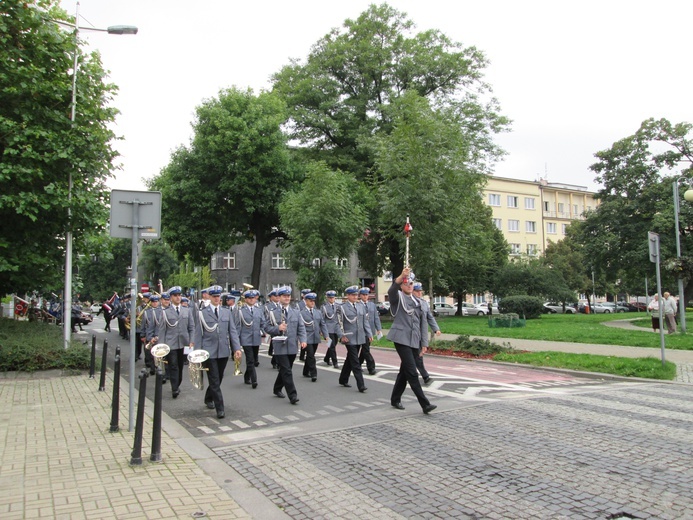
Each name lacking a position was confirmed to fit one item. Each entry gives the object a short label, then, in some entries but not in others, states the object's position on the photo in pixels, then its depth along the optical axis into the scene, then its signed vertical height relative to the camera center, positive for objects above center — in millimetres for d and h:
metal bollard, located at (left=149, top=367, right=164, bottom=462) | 5739 -1315
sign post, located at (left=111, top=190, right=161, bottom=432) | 7027 +1057
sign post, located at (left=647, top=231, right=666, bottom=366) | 12484 +1216
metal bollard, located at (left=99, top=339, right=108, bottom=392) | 9859 -1287
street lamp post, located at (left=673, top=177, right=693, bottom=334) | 17231 +689
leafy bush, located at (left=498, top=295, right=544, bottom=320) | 35719 -206
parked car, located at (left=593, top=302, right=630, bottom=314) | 64925 -676
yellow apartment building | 73062 +12813
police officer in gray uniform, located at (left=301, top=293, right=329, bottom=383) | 11814 -658
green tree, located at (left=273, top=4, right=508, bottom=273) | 34312 +13644
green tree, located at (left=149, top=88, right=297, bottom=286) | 31328 +7322
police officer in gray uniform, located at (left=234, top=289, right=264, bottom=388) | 11343 -566
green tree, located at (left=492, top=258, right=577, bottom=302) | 44719 +1531
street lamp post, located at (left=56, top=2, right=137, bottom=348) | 13172 +1683
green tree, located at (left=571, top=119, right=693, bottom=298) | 32000 +6038
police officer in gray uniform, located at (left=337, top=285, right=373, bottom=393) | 10523 -550
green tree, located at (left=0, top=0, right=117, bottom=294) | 12359 +3531
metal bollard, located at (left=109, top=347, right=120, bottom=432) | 7043 -1270
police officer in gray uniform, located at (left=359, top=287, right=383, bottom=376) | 11572 -492
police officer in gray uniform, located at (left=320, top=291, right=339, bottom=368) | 14311 -491
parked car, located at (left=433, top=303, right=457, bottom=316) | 59184 -804
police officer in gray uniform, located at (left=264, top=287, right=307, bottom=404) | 9062 -704
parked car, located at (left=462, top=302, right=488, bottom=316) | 57969 -870
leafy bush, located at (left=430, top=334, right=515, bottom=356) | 15879 -1311
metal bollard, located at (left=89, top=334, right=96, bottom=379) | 11922 -1355
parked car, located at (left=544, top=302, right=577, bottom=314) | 62919 -684
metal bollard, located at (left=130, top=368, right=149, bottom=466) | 5633 -1294
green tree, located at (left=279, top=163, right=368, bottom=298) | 23312 +3018
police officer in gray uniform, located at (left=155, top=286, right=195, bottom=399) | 10695 -554
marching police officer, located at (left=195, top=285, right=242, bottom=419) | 8586 -566
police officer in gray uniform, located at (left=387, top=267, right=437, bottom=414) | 7891 -443
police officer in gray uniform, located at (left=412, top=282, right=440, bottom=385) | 9502 -461
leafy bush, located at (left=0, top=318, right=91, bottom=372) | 11672 -1140
